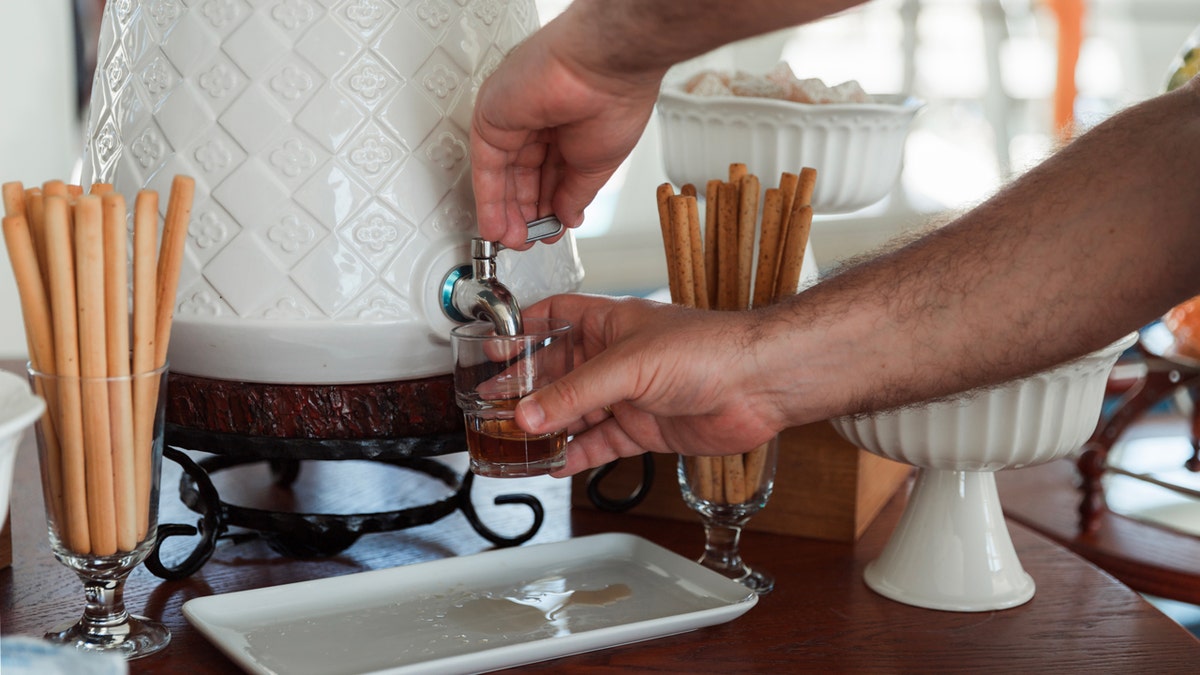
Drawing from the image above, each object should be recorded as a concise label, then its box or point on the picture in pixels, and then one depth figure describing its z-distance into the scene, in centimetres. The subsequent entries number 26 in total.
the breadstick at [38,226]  71
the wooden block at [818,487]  107
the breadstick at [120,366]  69
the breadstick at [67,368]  68
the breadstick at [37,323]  69
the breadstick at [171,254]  73
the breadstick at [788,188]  96
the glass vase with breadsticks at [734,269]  95
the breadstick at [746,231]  95
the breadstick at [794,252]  93
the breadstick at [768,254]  97
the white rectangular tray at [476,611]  78
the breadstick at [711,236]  97
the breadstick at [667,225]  95
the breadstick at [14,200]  71
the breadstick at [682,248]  94
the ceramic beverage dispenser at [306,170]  88
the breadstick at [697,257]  94
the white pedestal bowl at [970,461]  91
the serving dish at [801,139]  111
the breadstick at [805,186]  97
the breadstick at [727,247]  97
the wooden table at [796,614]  83
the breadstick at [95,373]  68
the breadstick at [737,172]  97
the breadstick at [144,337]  70
